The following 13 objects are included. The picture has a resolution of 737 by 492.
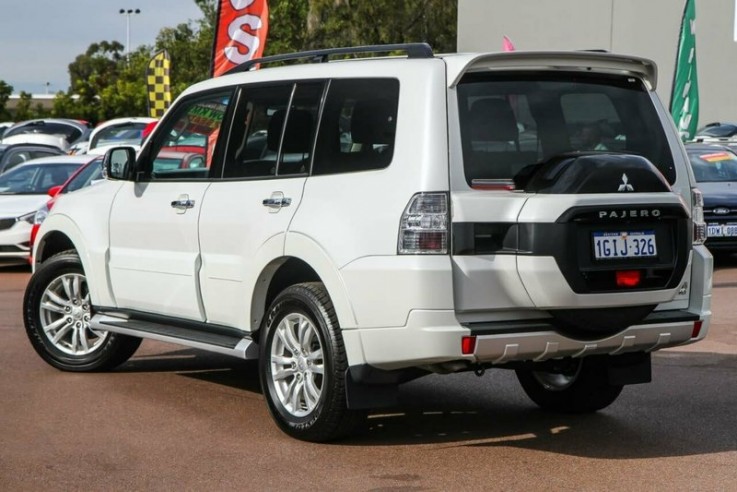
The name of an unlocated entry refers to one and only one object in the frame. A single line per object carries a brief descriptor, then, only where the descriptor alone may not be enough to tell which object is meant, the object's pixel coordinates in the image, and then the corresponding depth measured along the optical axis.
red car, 17.11
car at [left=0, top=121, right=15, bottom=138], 48.06
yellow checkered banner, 25.69
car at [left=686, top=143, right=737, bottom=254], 17.61
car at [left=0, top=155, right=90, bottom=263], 17.50
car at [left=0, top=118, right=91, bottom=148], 39.62
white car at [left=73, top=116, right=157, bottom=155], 29.81
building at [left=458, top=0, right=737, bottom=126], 47.94
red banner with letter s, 18.39
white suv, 6.30
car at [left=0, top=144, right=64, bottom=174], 23.96
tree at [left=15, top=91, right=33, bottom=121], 84.88
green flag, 23.64
